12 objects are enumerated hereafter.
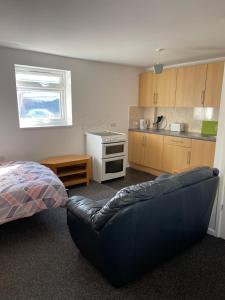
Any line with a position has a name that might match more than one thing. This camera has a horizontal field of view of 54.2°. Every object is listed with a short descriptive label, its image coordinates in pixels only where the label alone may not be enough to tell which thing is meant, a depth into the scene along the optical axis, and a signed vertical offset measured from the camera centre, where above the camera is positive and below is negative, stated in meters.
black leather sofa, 1.59 -0.89
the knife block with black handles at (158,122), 5.09 -0.23
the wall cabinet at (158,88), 4.48 +0.50
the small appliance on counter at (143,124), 5.21 -0.29
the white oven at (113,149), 4.14 -0.73
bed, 2.34 -0.92
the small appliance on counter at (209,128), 4.19 -0.29
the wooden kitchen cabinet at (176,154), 4.09 -0.80
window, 3.82 +0.25
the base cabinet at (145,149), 4.60 -0.81
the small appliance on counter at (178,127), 4.66 -0.31
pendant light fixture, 3.60 +0.73
